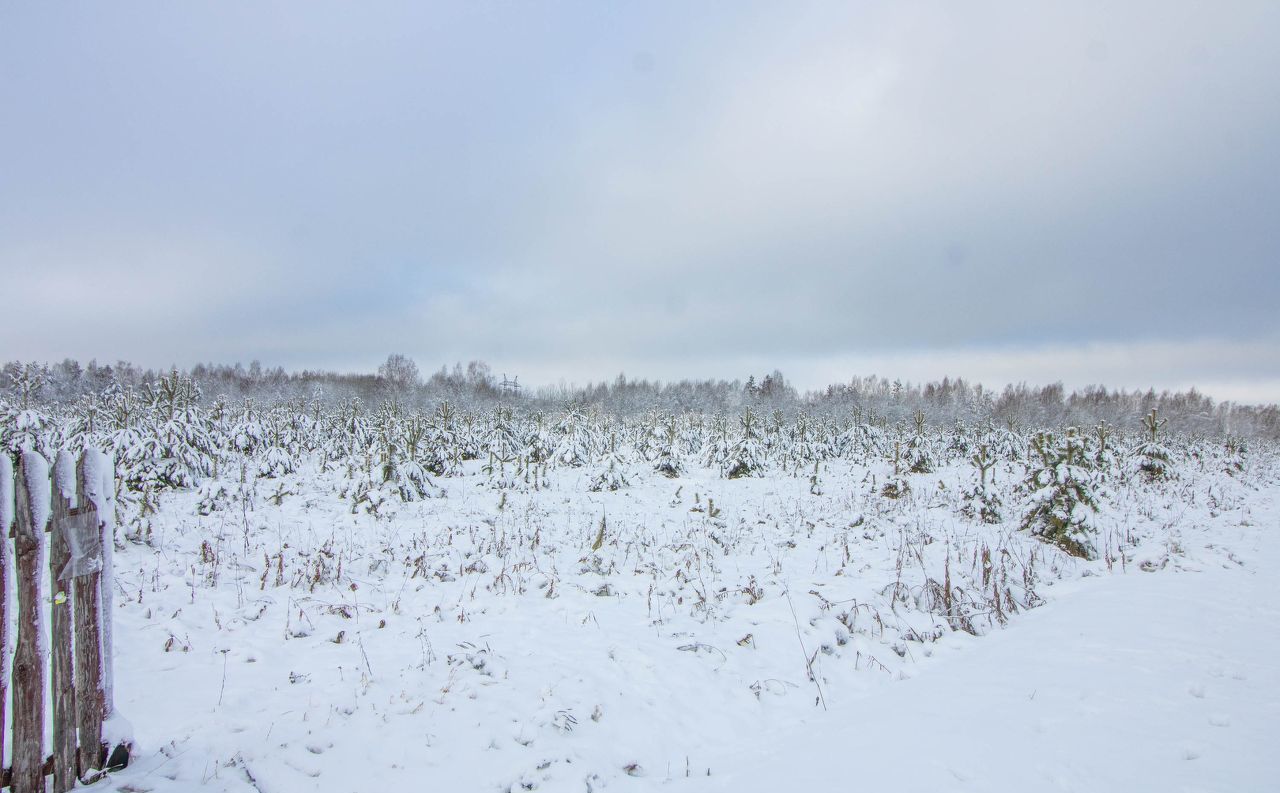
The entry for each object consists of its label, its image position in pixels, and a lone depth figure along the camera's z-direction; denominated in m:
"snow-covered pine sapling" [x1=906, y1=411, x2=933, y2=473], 20.86
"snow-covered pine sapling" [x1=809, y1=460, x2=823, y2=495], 15.76
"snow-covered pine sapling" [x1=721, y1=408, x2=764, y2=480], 19.94
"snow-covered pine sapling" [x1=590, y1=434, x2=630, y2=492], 16.31
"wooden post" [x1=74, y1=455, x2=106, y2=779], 2.89
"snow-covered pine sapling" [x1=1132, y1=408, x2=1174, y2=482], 16.89
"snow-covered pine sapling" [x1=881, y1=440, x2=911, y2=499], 14.01
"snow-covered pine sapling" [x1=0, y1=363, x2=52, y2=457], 11.06
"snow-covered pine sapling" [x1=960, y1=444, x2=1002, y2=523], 11.20
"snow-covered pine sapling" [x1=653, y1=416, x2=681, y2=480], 20.09
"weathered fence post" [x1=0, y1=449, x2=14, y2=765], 2.55
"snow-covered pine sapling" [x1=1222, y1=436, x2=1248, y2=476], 20.78
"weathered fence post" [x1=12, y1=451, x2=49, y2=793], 2.65
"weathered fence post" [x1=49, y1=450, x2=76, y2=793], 2.79
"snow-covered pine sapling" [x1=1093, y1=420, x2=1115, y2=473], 15.29
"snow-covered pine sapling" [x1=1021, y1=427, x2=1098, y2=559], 8.91
